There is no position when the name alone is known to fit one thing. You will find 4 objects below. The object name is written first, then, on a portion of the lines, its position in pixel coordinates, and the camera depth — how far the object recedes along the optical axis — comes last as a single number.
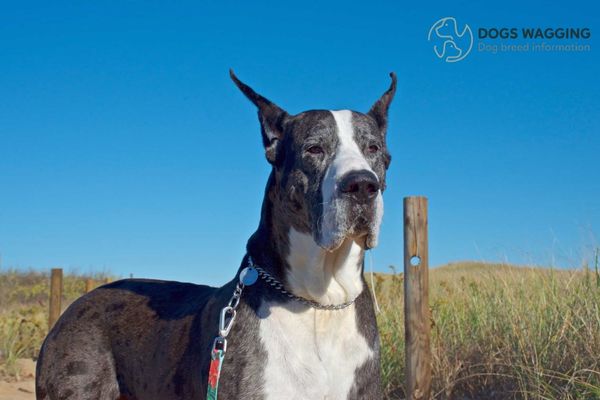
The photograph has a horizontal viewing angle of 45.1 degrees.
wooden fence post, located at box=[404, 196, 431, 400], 6.29
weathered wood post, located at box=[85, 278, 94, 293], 11.21
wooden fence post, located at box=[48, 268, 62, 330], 10.30
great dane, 3.04
